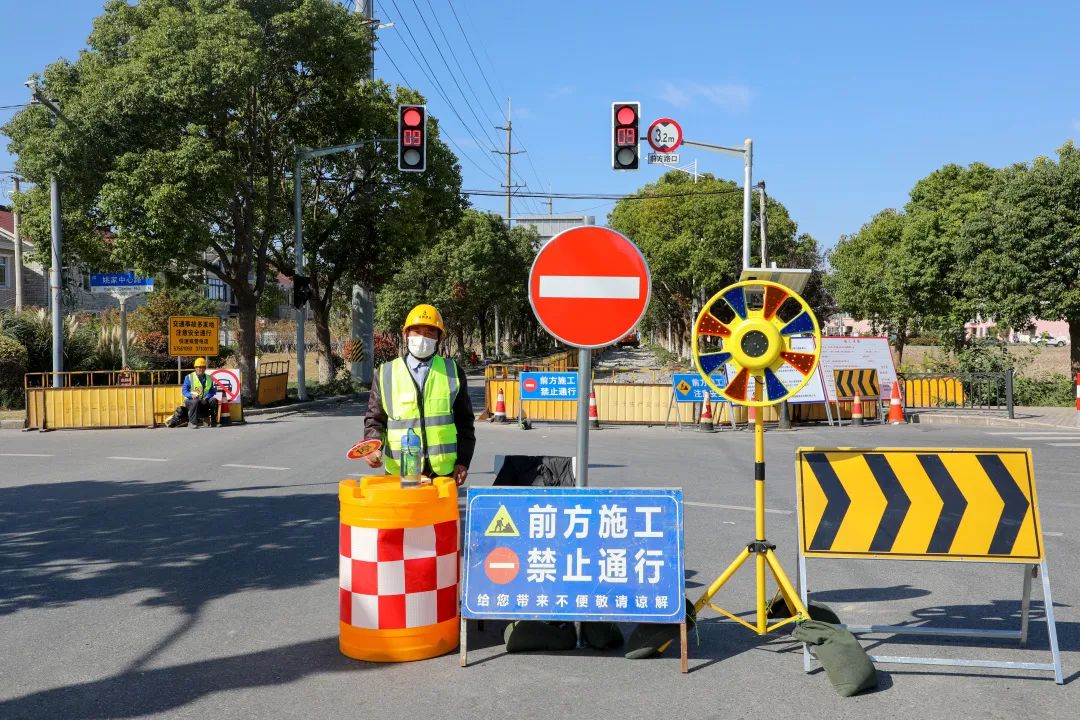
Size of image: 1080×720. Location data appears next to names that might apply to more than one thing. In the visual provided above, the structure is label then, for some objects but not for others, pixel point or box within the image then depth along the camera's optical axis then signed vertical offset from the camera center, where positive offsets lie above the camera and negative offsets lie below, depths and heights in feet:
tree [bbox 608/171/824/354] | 165.17 +23.48
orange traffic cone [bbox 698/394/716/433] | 64.13 -3.70
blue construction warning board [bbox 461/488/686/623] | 16.65 -3.32
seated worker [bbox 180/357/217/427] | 67.10 -1.54
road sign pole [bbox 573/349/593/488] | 17.43 -0.90
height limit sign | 62.69 +15.00
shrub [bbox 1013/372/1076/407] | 82.02 -2.68
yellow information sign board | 75.05 +2.76
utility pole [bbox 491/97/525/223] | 281.13 +63.20
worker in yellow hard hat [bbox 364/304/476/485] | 18.61 -0.60
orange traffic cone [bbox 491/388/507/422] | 70.33 -3.22
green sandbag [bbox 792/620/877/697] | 15.21 -4.78
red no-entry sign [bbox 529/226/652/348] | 17.06 +1.45
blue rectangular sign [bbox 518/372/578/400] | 66.95 -1.35
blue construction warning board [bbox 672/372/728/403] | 65.87 -1.57
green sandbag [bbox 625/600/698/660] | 16.85 -4.87
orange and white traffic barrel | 16.56 -3.53
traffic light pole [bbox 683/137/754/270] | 71.10 +15.44
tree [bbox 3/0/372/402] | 71.20 +19.53
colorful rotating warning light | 17.37 +0.48
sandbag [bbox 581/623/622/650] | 17.25 -4.90
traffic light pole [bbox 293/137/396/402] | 87.22 +11.08
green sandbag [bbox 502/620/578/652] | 17.19 -4.87
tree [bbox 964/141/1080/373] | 82.38 +10.01
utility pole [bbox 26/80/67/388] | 70.33 +6.75
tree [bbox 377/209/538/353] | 181.57 +17.62
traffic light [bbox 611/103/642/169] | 47.50 +11.51
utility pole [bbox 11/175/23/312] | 106.83 +12.12
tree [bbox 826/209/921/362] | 131.54 +14.14
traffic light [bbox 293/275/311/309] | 88.17 +7.27
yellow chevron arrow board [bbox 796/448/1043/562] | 16.87 -2.54
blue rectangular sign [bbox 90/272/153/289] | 76.43 +7.15
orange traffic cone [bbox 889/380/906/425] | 67.41 -3.32
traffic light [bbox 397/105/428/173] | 52.65 +12.78
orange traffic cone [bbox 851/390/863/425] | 66.85 -3.40
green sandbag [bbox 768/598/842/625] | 17.47 -4.56
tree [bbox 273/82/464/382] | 94.94 +17.32
